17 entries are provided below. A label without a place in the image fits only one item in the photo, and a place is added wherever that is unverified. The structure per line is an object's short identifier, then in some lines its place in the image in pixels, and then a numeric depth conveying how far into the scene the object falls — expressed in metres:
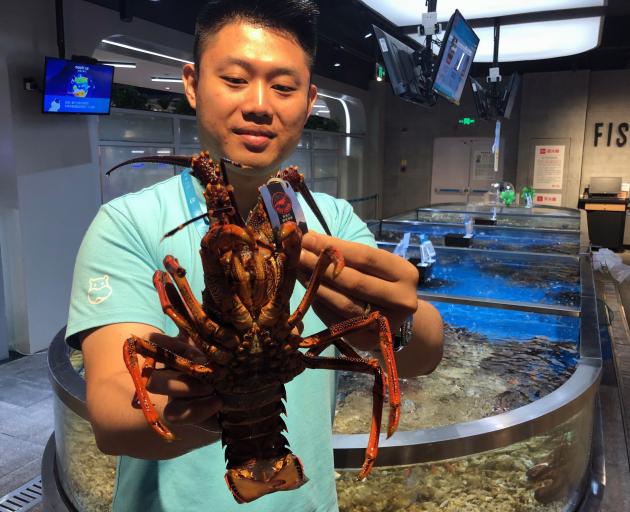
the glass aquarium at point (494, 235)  5.74
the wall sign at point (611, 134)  12.53
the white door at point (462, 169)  14.11
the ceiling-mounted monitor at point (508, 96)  9.97
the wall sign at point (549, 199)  13.25
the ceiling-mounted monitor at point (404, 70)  5.23
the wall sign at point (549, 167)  13.16
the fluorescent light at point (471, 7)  5.79
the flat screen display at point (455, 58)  5.65
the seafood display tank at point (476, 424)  1.96
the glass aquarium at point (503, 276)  3.94
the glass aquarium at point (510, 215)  7.29
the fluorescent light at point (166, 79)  13.56
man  0.96
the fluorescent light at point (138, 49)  7.03
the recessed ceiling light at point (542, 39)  7.06
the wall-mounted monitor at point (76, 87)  5.37
